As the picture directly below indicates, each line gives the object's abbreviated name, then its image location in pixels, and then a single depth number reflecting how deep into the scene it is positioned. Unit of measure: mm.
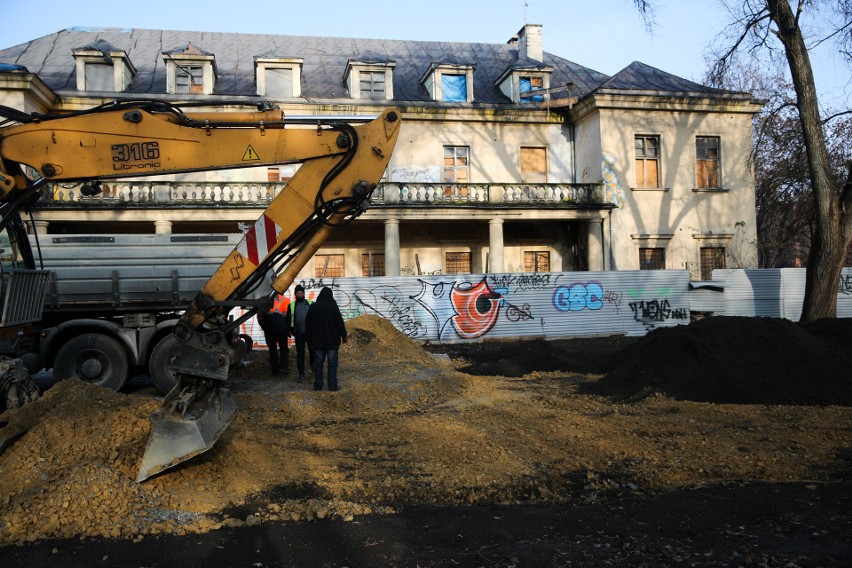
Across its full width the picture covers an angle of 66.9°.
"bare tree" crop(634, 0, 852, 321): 15828
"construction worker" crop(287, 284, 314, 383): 12375
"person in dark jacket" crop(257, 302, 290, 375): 12703
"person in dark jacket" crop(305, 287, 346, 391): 10602
